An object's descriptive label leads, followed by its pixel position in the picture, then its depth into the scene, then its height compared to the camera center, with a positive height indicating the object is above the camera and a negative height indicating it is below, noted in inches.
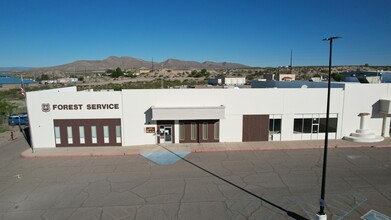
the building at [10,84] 3198.8 -76.4
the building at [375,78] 1211.2 -6.7
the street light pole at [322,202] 404.3 -194.7
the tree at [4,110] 1366.9 -171.1
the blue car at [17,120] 1282.0 -205.6
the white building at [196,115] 853.8 -125.1
